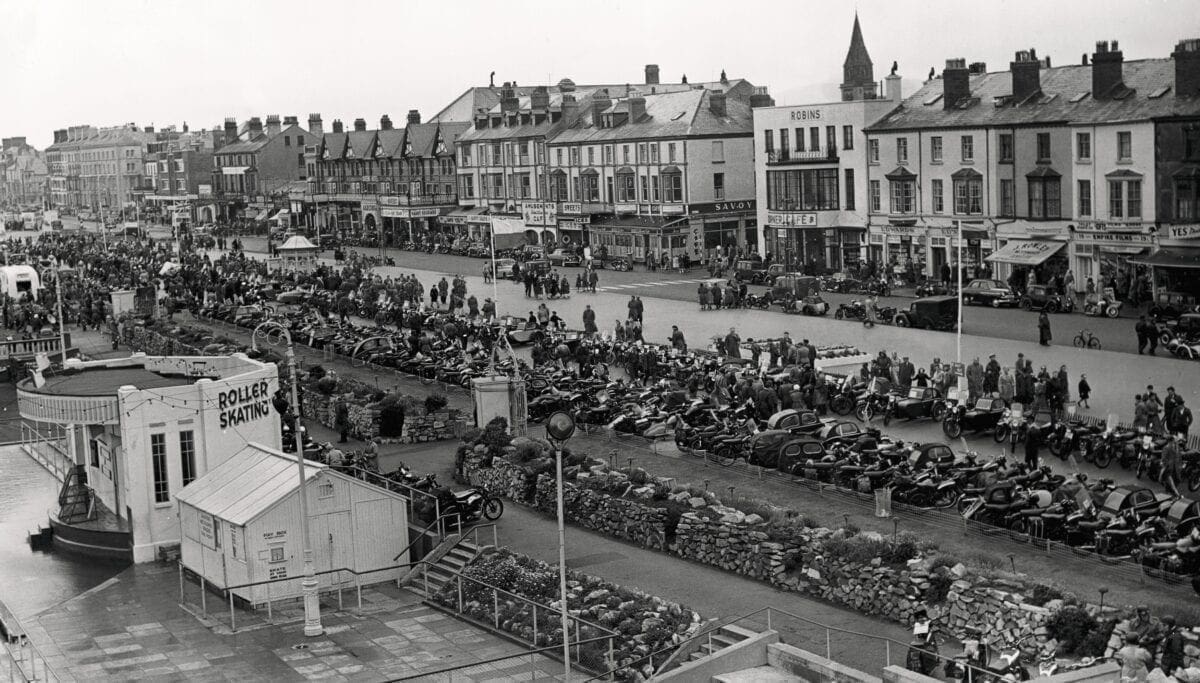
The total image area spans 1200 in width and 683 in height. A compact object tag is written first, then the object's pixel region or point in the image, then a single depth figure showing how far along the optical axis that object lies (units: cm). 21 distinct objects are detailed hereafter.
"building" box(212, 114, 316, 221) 16850
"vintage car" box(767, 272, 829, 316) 6531
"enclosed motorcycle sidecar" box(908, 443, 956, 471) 3375
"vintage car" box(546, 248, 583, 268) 9656
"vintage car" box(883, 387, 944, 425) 4234
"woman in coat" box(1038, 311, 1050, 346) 5250
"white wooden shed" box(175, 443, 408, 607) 3195
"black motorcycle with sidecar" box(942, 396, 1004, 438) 3981
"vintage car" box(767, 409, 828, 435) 3894
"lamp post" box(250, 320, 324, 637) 2938
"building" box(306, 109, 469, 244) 12712
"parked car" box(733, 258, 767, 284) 7888
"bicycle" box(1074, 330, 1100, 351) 5184
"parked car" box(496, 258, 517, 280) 8975
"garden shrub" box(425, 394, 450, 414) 4575
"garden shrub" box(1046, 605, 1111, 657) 2292
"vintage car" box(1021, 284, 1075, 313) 6197
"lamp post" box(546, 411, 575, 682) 2284
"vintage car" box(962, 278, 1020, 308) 6462
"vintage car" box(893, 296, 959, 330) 5822
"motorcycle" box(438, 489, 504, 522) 3466
